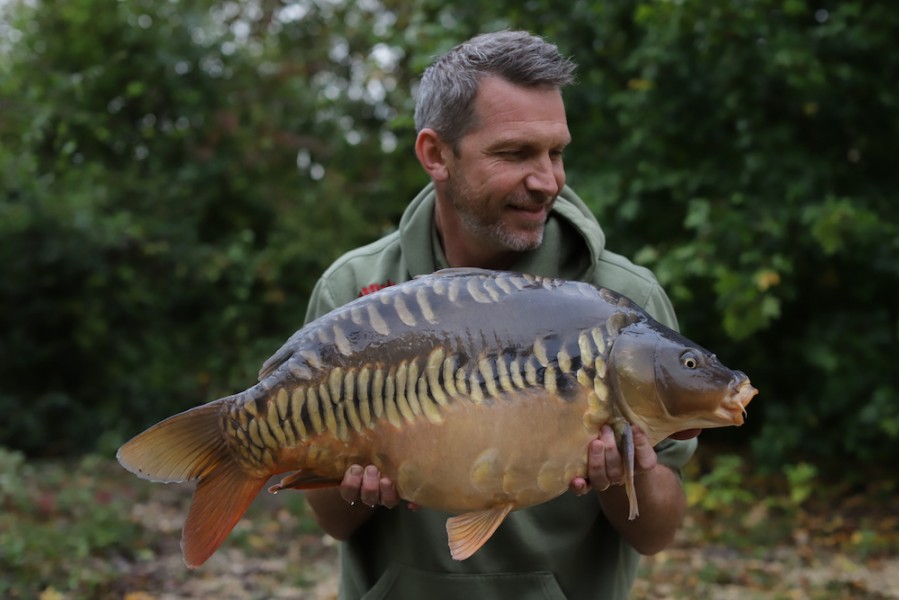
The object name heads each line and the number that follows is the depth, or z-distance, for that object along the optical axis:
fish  1.89
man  2.32
